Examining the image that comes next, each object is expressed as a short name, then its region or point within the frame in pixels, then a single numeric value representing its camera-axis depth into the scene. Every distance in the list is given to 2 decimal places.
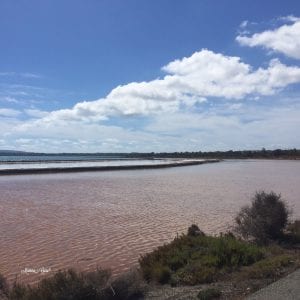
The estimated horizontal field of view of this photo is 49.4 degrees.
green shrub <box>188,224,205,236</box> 8.49
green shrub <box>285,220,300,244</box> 8.88
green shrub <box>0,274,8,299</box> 5.79
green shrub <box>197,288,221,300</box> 5.11
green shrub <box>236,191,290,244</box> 8.75
